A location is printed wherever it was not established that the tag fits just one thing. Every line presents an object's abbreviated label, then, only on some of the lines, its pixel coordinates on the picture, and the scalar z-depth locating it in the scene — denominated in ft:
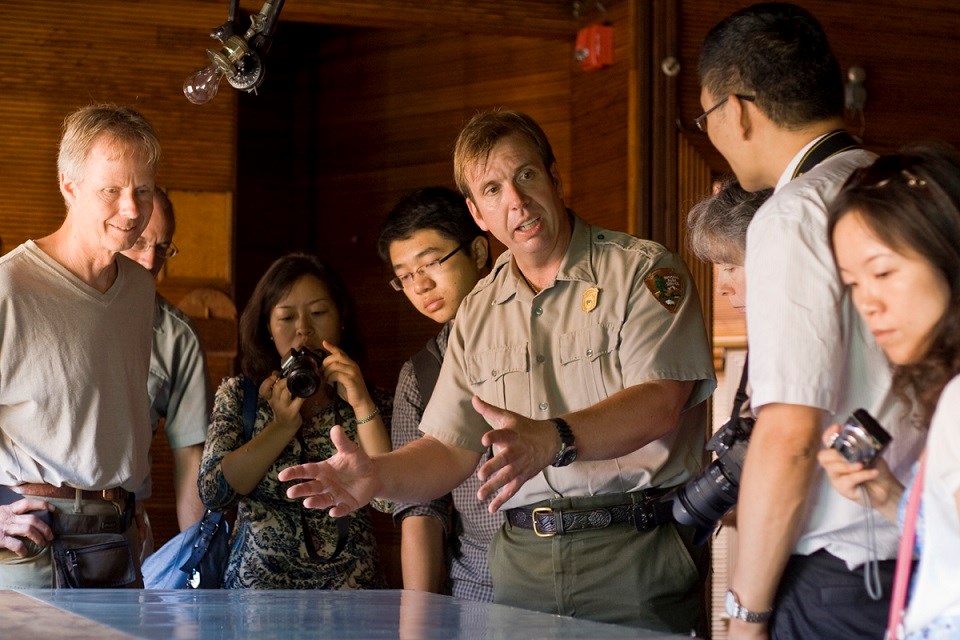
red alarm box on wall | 15.28
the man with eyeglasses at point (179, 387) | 11.83
